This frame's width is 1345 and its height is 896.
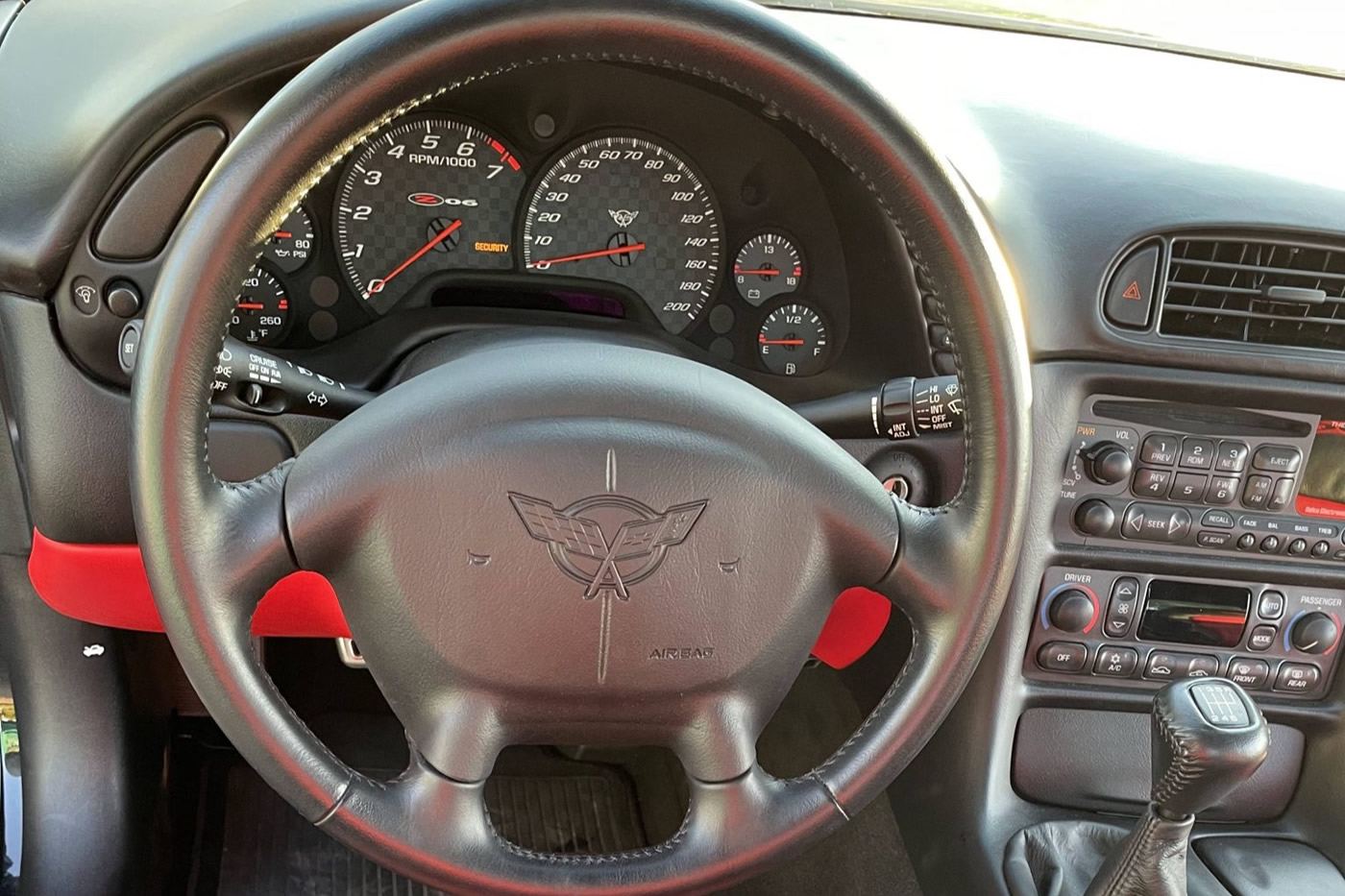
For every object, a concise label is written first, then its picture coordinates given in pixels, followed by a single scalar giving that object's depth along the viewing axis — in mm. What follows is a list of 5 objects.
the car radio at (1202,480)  1395
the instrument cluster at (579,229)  1399
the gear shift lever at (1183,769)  1063
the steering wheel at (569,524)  816
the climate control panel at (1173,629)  1448
